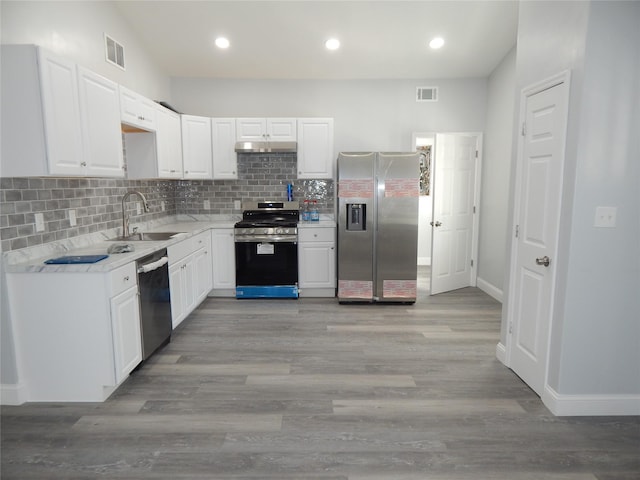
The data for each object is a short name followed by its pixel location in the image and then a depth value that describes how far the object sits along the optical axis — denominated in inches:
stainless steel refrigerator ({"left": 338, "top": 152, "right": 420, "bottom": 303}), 179.2
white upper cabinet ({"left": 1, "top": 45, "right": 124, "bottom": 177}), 89.7
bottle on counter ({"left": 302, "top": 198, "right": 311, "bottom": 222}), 202.4
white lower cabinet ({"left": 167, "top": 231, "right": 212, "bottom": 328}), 142.0
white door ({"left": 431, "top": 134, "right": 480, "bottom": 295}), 198.7
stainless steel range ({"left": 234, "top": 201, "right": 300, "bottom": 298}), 187.0
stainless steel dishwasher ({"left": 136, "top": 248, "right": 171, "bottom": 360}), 115.7
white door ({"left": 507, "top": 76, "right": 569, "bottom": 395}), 96.2
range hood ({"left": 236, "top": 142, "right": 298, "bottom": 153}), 191.8
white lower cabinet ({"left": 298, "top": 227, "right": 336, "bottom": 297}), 190.2
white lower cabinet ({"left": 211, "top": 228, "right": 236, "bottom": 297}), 190.2
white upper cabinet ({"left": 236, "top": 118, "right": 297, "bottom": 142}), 194.9
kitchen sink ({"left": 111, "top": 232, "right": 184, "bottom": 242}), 144.4
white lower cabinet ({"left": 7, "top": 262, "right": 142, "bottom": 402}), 97.5
